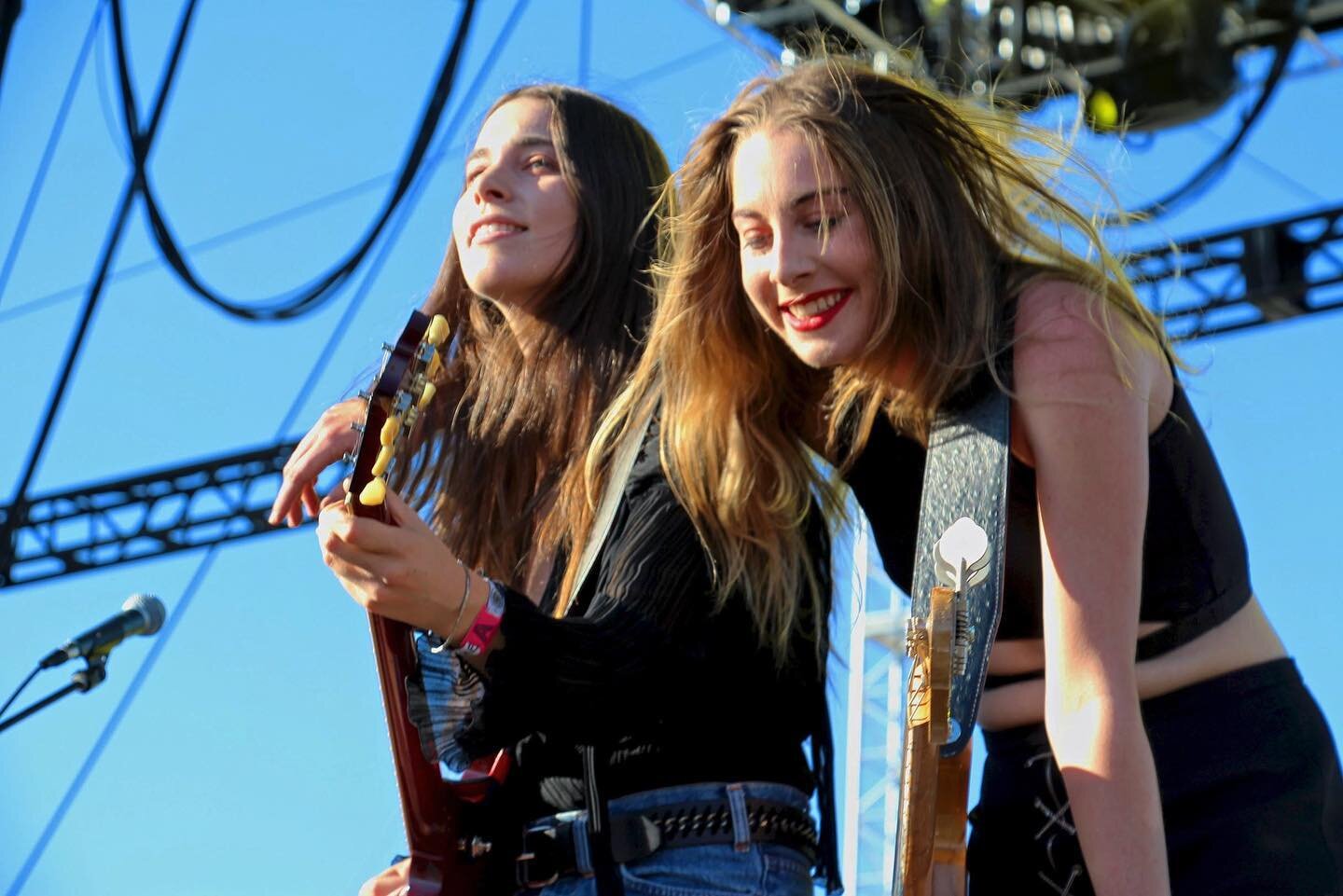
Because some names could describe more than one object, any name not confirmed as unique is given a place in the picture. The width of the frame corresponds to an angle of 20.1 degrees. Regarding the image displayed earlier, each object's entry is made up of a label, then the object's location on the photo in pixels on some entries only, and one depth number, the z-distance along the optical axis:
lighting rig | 11.15
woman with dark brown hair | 4.55
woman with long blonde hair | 4.33
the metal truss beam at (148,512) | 13.78
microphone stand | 6.32
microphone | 6.29
